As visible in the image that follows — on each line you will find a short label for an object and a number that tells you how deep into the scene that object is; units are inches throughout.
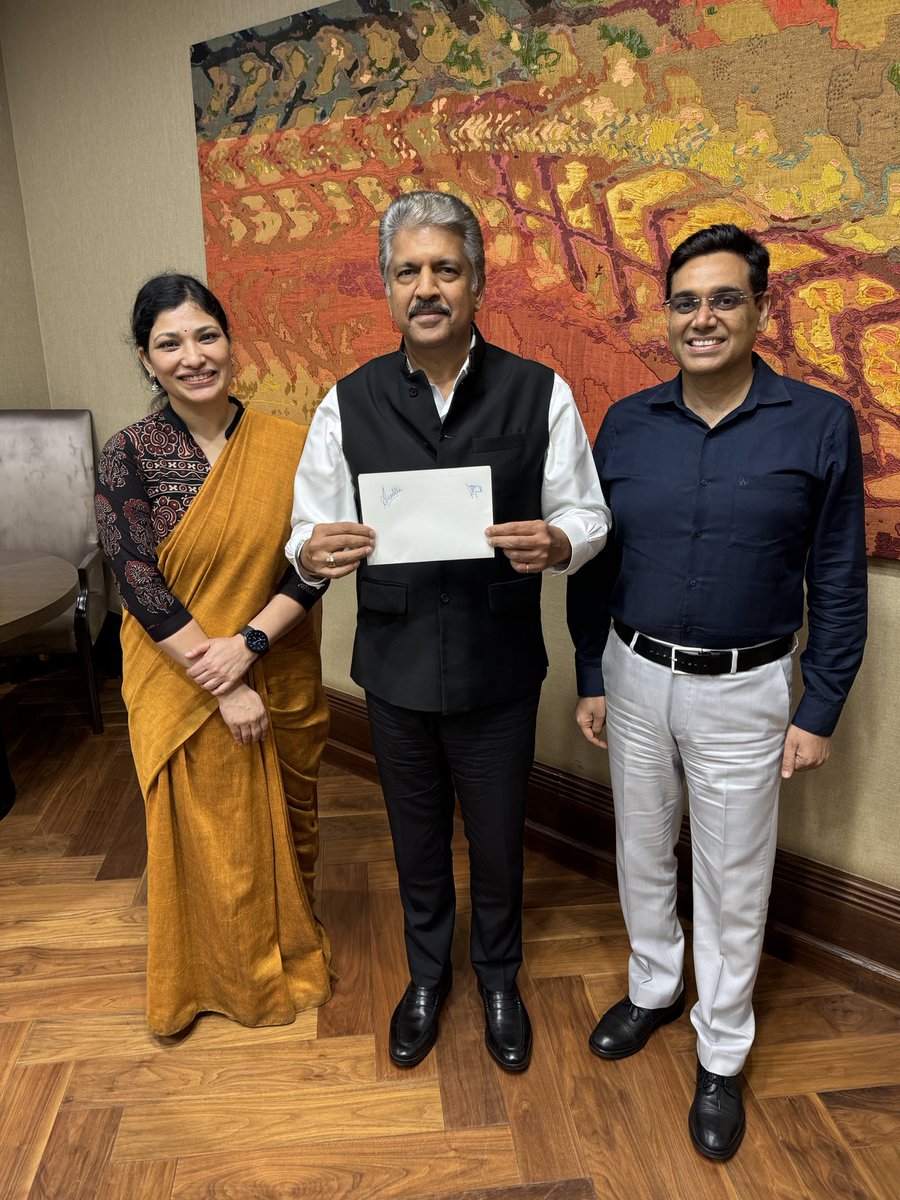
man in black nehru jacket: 55.2
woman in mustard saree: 63.7
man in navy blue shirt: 54.6
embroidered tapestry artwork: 64.9
